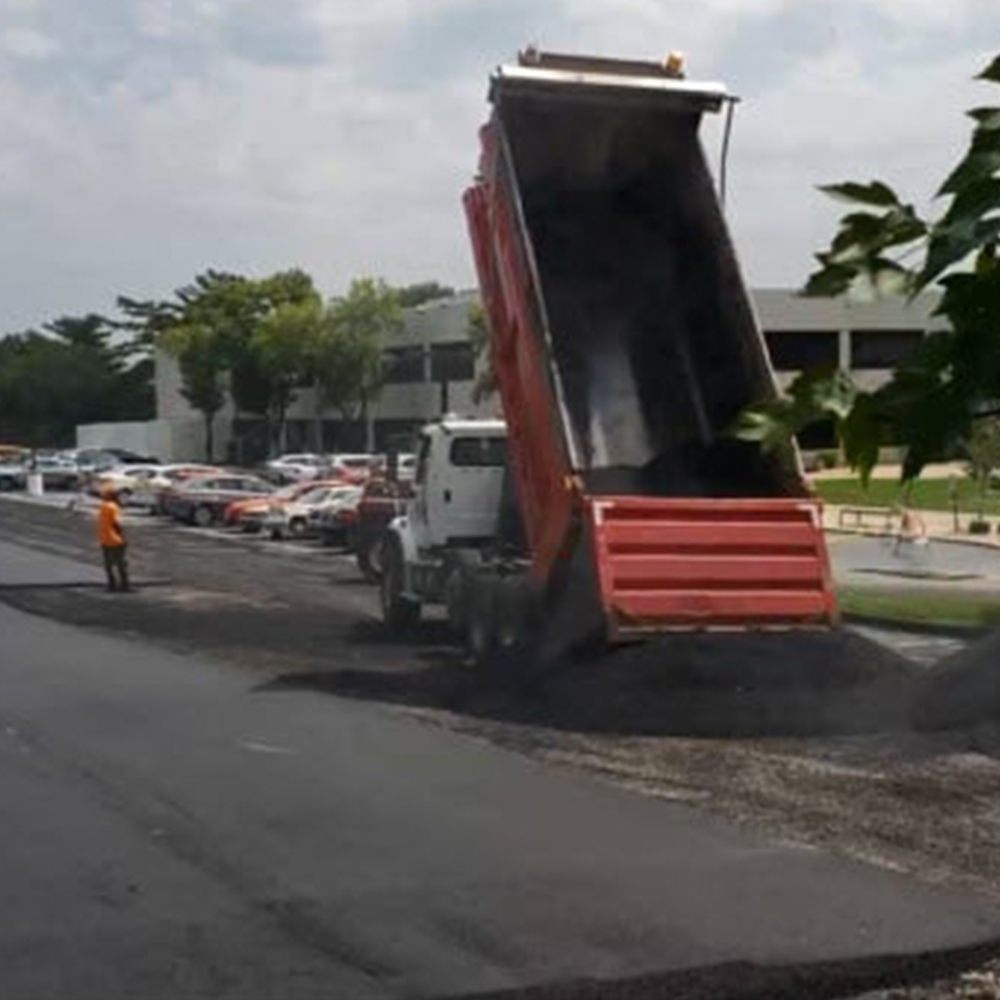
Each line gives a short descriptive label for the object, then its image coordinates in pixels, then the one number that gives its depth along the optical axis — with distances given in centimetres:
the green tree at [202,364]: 9488
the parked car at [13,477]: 8162
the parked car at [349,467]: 5276
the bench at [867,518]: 4622
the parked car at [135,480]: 6181
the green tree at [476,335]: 7331
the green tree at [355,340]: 8519
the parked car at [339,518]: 4084
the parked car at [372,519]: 2722
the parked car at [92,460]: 7944
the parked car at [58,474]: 7944
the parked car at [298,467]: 6316
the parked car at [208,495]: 5247
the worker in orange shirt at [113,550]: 2775
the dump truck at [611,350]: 1512
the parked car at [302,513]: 4459
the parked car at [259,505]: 4769
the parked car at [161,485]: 5602
